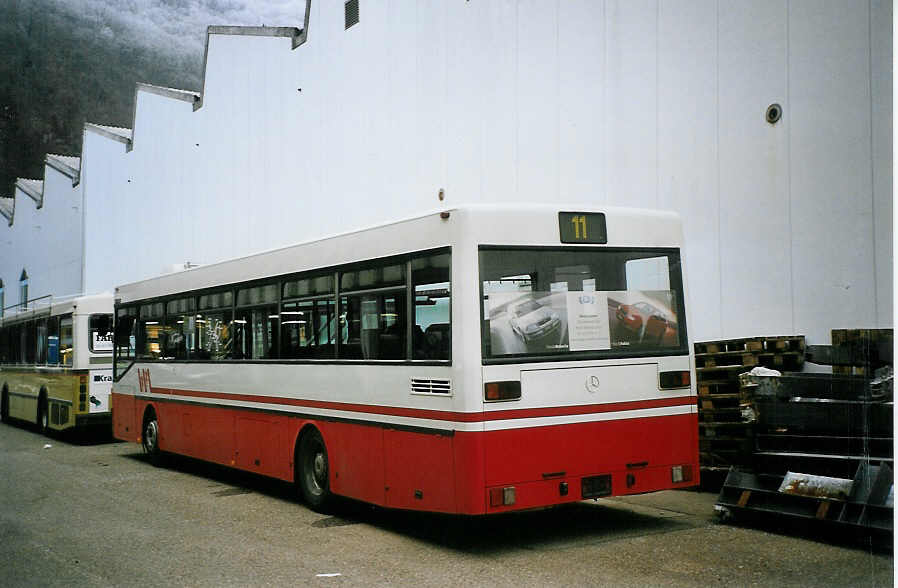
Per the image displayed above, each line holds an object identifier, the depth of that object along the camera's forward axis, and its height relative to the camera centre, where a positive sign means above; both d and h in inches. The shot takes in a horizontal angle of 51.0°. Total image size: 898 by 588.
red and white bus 297.7 -12.8
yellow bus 705.6 -22.3
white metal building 399.5 +114.2
